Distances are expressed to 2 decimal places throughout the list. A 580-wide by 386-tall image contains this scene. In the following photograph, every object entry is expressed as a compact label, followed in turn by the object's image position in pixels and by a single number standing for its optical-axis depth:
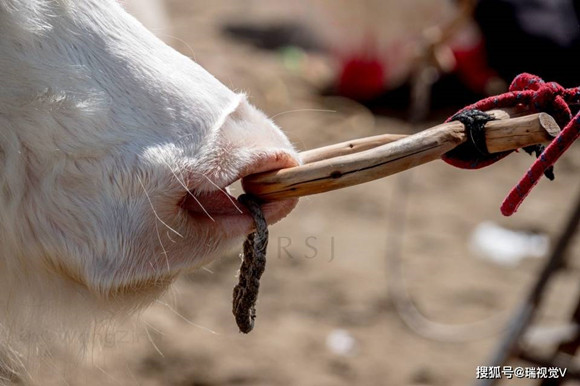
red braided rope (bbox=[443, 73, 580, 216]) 1.33
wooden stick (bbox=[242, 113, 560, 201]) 1.32
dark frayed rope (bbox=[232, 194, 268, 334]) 1.37
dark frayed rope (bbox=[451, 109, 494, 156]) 1.34
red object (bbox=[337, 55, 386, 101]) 4.85
